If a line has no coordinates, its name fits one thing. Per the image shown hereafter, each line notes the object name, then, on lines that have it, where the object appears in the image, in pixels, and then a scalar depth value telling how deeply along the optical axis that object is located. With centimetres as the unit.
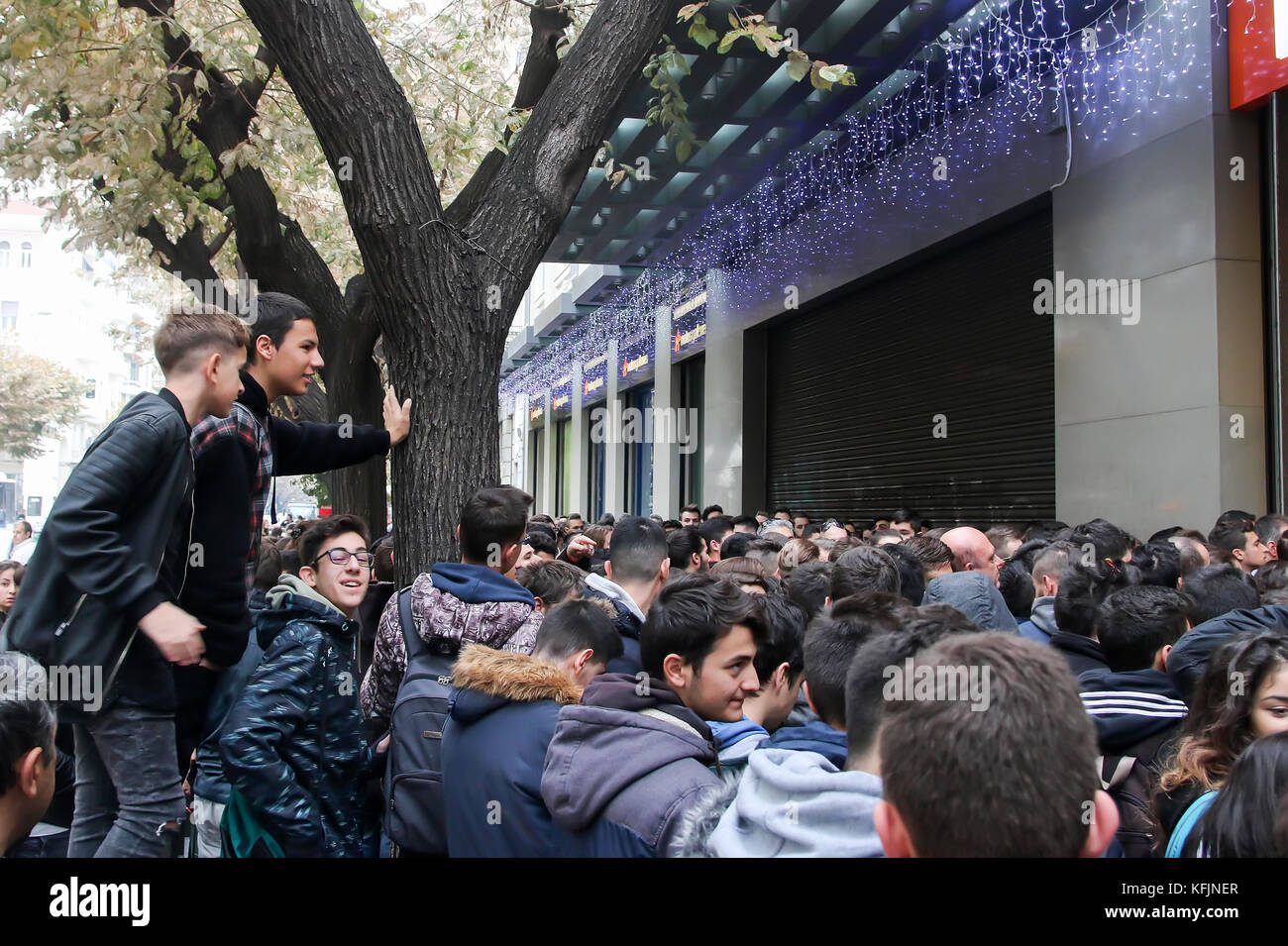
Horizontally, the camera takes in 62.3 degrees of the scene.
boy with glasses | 298
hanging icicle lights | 843
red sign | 723
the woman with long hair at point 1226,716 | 266
